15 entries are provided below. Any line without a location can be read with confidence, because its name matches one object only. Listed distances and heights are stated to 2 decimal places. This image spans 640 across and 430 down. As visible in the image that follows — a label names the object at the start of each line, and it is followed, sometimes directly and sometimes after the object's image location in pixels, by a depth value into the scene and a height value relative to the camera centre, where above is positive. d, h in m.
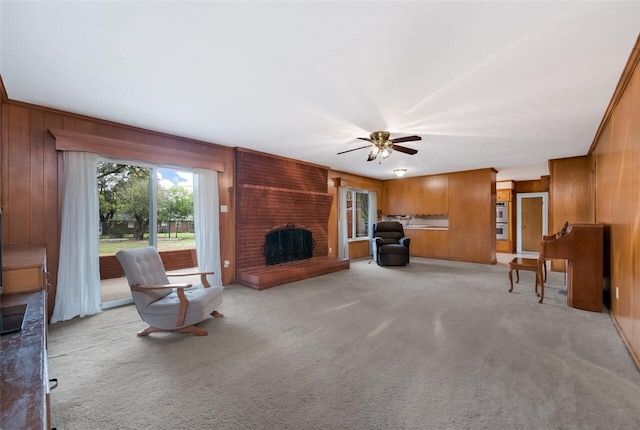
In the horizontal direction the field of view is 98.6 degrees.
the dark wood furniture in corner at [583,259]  3.45 -0.61
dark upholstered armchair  6.63 -0.78
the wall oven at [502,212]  9.15 +0.01
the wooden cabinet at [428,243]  7.70 -0.85
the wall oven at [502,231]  9.20 -0.63
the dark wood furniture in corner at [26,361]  0.76 -0.54
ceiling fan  3.84 +1.01
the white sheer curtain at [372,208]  8.61 +0.18
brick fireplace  4.94 +0.08
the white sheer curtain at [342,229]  7.06 -0.38
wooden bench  3.90 -0.82
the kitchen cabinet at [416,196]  7.73 +0.52
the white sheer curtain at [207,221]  4.42 -0.09
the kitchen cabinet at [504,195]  9.02 +0.56
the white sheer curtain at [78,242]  3.21 -0.30
